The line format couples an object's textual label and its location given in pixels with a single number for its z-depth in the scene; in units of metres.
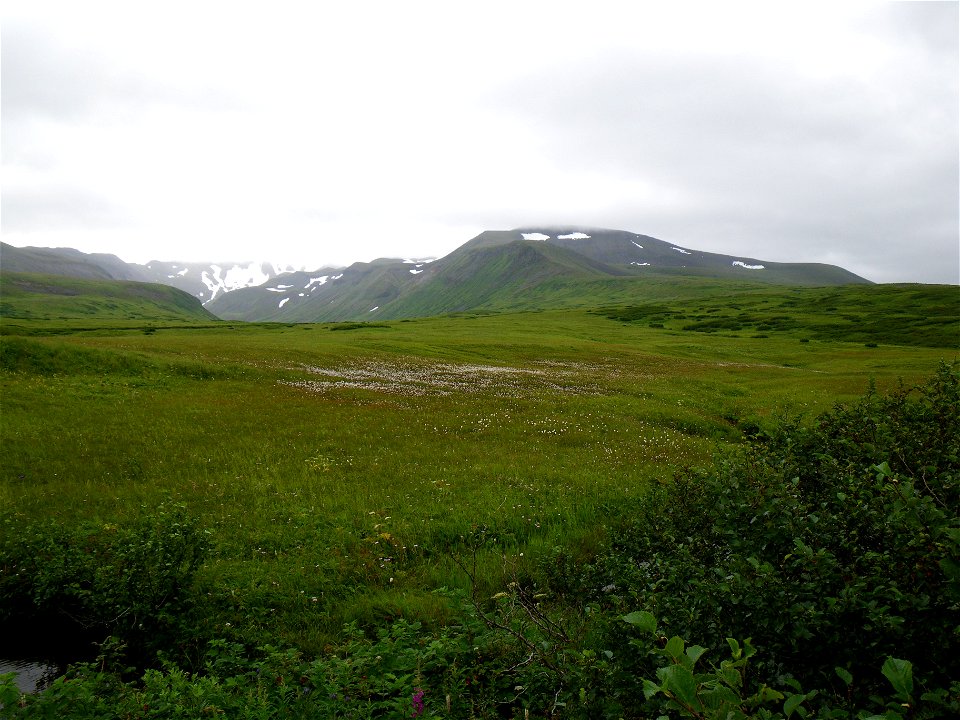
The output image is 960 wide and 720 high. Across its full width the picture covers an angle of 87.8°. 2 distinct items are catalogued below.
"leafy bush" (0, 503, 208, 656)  7.93
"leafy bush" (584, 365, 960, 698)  3.86
